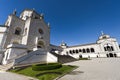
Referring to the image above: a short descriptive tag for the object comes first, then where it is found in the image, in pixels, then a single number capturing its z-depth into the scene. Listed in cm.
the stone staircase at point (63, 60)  2034
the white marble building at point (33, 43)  1986
